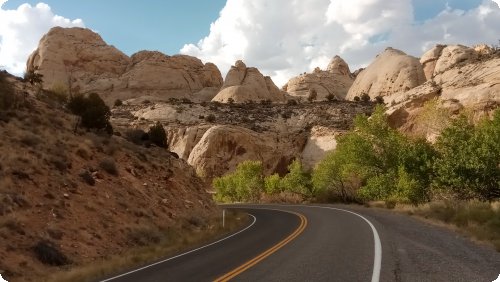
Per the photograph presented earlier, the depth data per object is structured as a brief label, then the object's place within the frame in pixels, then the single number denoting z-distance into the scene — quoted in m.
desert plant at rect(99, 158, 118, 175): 25.45
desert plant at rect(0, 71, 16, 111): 27.23
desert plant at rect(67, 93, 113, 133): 33.19
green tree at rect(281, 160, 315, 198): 58.03
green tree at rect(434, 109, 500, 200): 28.58
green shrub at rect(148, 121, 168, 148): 41.16
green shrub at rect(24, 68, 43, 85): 42.10
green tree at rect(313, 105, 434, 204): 35.19
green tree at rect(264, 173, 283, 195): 63.56
